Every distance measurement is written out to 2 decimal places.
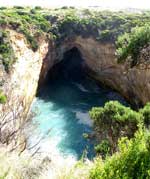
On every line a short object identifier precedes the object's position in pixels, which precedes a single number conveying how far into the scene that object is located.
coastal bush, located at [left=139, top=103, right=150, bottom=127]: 20.65
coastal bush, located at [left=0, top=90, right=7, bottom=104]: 23.82
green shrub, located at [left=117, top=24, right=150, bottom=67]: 26.89
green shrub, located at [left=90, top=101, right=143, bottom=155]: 20.64
